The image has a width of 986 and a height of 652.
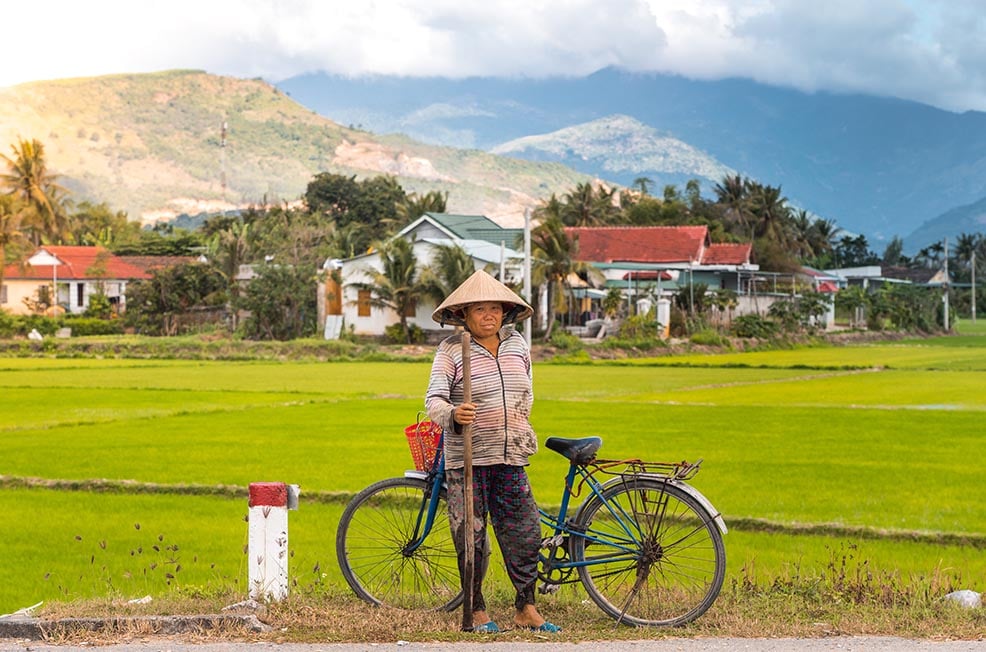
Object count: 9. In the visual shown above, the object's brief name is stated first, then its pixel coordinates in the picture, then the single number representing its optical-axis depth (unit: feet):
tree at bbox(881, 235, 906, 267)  454.81
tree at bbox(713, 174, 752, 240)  289.74
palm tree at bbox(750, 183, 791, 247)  290.15
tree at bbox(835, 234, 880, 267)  409.90
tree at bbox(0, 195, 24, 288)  219.82
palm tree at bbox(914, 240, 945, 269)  429.13
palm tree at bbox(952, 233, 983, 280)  431.43
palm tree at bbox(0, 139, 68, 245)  276.00
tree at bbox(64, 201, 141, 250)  312.09
